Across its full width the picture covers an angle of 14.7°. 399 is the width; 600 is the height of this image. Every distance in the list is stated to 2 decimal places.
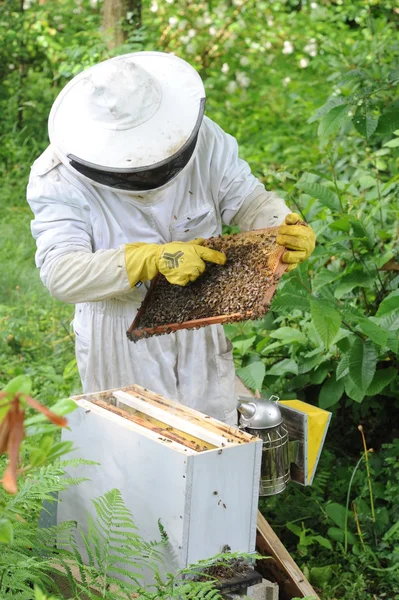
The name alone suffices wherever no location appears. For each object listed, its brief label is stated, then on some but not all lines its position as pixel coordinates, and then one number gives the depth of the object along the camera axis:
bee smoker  6.55
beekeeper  6.01
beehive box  4.71
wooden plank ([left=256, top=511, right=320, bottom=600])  6.27
